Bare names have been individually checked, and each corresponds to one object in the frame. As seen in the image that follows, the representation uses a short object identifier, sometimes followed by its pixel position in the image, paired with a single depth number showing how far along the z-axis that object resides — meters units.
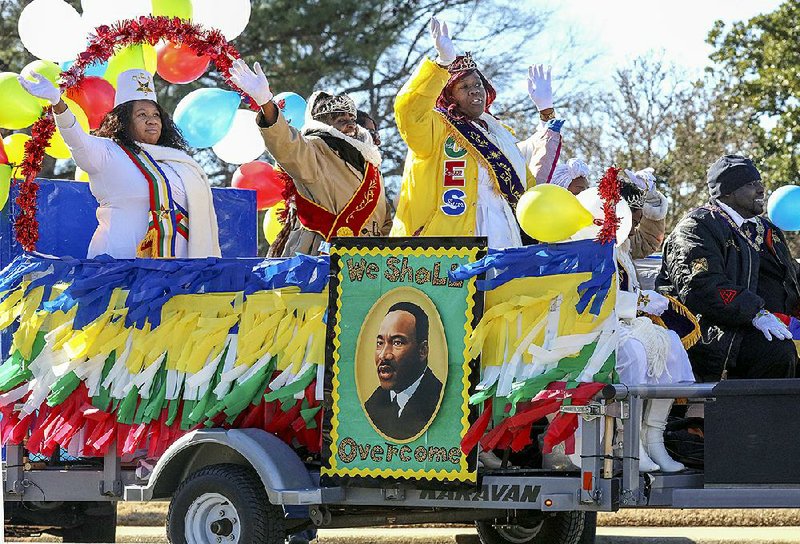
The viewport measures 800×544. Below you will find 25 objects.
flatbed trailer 10.95
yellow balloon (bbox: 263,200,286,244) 18.00
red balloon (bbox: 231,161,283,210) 18.33
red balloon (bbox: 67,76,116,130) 15.31
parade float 11.17
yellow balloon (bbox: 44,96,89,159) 15.26
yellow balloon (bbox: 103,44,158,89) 15.78
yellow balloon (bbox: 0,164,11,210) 14.83
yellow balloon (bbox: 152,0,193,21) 15.34
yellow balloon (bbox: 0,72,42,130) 15.18
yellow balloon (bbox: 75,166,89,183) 16.05
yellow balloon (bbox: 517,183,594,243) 11.87
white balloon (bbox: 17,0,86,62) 16.42
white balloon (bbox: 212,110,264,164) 18.25
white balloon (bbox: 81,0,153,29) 15.30
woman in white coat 13.79
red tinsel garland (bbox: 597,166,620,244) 11.15
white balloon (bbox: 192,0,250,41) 16.12
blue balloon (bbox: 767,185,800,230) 15.75
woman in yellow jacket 13.60
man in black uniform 13.63
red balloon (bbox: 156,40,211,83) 16.86
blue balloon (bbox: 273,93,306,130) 18.50
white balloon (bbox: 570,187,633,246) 12.19
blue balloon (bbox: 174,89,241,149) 17.09
